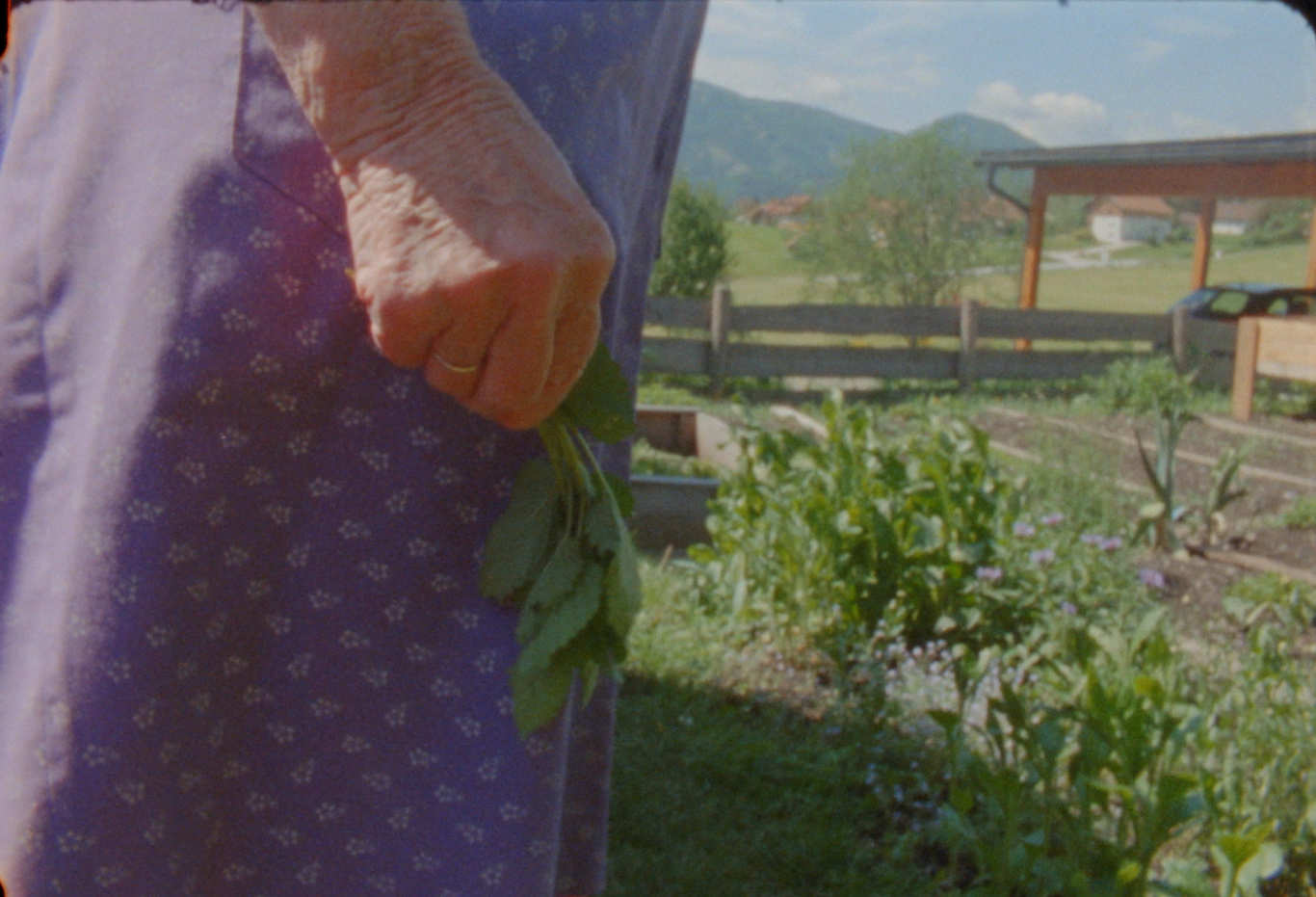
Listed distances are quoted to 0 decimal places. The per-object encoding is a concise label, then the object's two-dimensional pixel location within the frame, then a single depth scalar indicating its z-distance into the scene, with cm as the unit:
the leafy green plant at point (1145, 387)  901
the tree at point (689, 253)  1596
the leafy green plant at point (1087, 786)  201
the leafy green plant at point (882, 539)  349
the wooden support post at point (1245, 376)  814
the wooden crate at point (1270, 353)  757
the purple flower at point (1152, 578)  336
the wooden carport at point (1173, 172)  1226
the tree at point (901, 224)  1823
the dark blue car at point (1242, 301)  1620
